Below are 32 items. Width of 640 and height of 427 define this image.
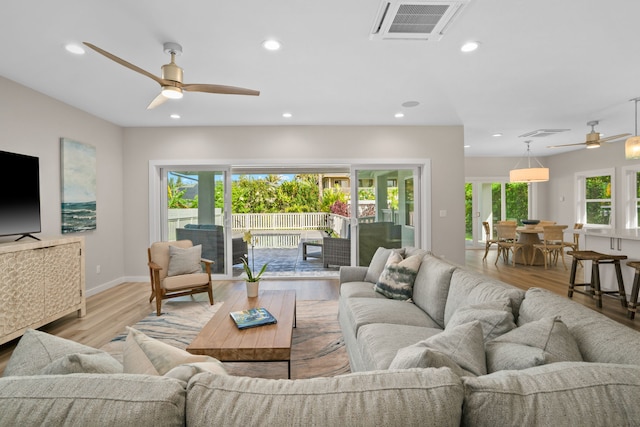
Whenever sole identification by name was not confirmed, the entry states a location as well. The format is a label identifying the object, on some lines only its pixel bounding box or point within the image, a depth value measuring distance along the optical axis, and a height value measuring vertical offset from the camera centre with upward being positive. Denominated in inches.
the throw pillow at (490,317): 57.2 -20.0
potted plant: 124.0 -28.2
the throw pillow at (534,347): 43.6 -19.5
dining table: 268.3 -29.3
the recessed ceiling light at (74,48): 112.0 +56.3
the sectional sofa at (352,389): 28.9 -17.6
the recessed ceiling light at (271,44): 110.1 +55.9
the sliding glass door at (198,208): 221.9 +1.7
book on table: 94.2 -32.0
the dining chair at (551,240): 250.4 -25.5
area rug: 99.4 -47.6
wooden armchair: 153.2 -31.1
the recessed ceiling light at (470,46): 112.5 +56.0
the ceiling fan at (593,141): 208.2 +41.4
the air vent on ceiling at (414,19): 88.5 +55.0
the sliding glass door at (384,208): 223.1 +0.4
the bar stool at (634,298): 142.6 -39.5
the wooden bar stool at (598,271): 159.2 -32.4
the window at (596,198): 291.9 +7.7
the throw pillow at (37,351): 37.3 -16.7
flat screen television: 125.5 +6.6
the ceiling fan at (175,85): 105.4 +41.7
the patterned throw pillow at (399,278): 112.0 -24.0
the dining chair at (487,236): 293.7 -27.1
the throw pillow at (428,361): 38.7 -18.2
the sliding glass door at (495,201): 367.6 +7.1
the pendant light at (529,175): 274.2 +27.5
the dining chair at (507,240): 274.5 -27.9
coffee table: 79.5 -33.2
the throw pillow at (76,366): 35.1 -16.6
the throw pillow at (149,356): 39.5 -18.4
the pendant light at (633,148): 155.1 +27.9
